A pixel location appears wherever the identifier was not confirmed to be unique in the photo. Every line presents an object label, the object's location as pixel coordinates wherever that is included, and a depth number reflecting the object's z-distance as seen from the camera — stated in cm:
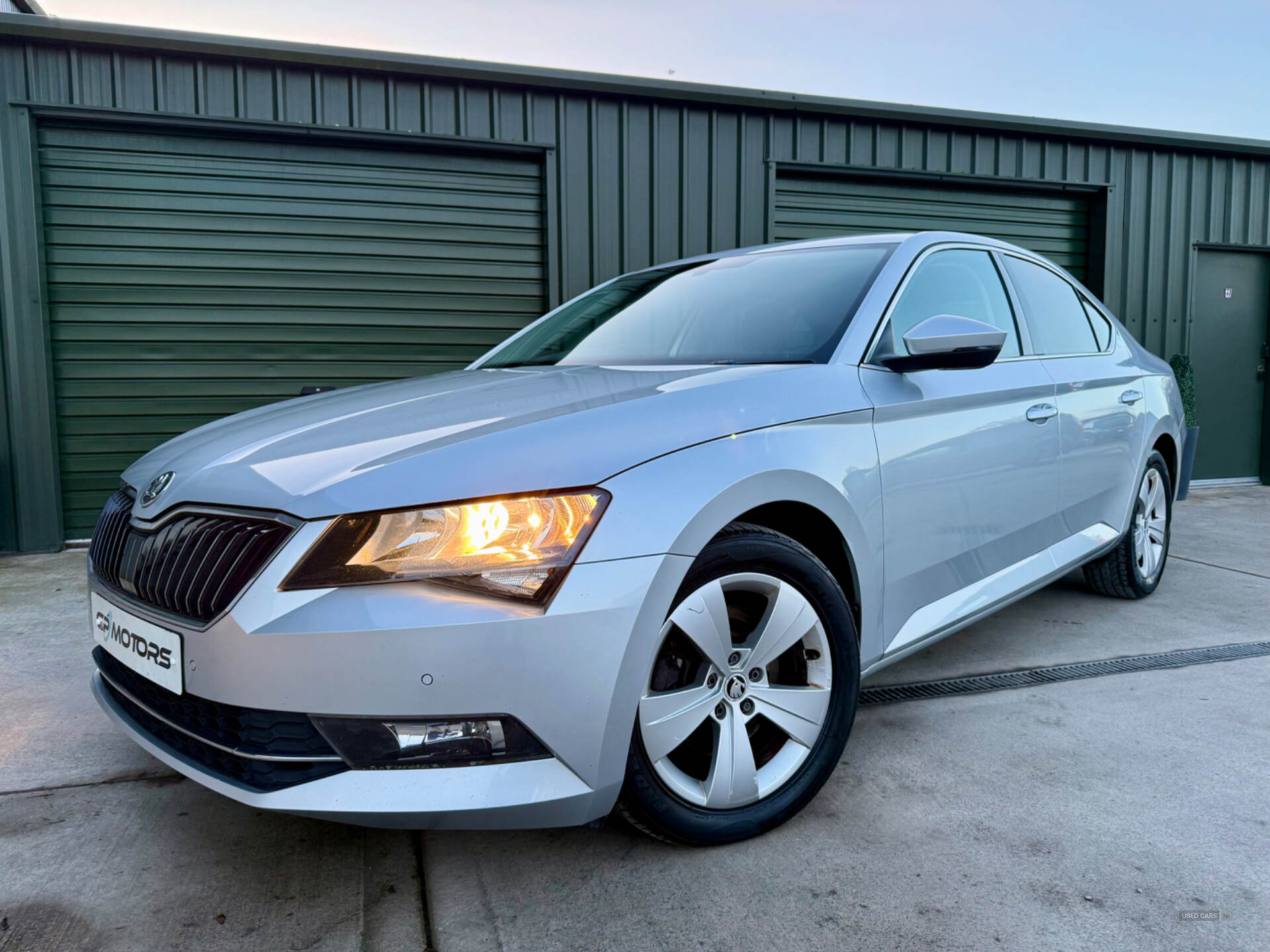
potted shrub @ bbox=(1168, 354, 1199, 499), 787
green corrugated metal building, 561
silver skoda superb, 151
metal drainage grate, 288
